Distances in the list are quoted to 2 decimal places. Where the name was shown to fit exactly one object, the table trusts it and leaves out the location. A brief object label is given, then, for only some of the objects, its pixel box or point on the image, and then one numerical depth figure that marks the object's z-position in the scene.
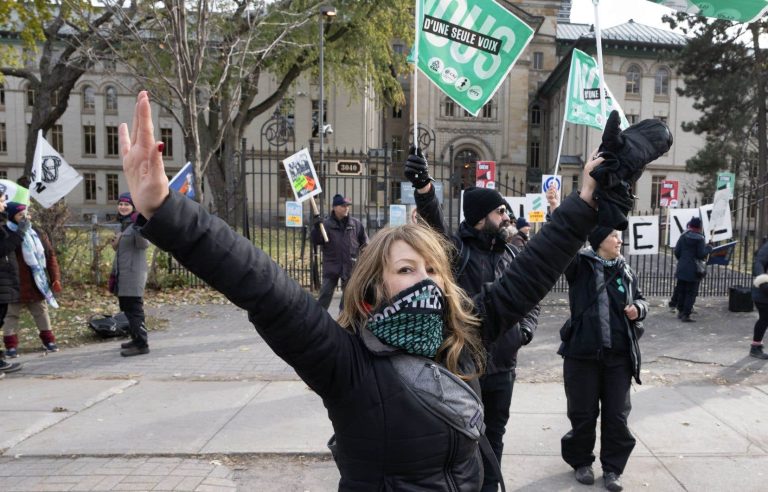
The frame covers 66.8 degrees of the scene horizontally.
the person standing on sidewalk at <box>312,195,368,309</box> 9.06
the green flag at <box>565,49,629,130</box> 7.15
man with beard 3.62
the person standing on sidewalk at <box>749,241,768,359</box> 7.35
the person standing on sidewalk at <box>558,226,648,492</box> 4.11
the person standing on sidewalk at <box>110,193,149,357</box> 7.35
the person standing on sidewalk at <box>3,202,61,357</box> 6.82
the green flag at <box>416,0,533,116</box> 4.54
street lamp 15.29
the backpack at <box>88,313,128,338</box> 8.03
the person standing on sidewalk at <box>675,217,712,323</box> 10.02
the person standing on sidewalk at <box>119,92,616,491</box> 1.46
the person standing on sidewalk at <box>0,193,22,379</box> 6.58
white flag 9.16
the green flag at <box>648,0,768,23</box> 3.38
